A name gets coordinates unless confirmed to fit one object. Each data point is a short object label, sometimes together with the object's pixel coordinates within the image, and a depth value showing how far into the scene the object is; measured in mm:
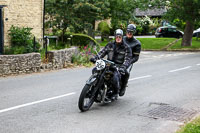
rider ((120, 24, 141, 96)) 8848
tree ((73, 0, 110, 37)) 26450
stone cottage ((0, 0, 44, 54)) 18297
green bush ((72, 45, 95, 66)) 17469
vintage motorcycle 7487
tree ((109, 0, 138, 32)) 32353
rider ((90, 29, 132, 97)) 8305
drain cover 7396
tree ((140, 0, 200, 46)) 28125
